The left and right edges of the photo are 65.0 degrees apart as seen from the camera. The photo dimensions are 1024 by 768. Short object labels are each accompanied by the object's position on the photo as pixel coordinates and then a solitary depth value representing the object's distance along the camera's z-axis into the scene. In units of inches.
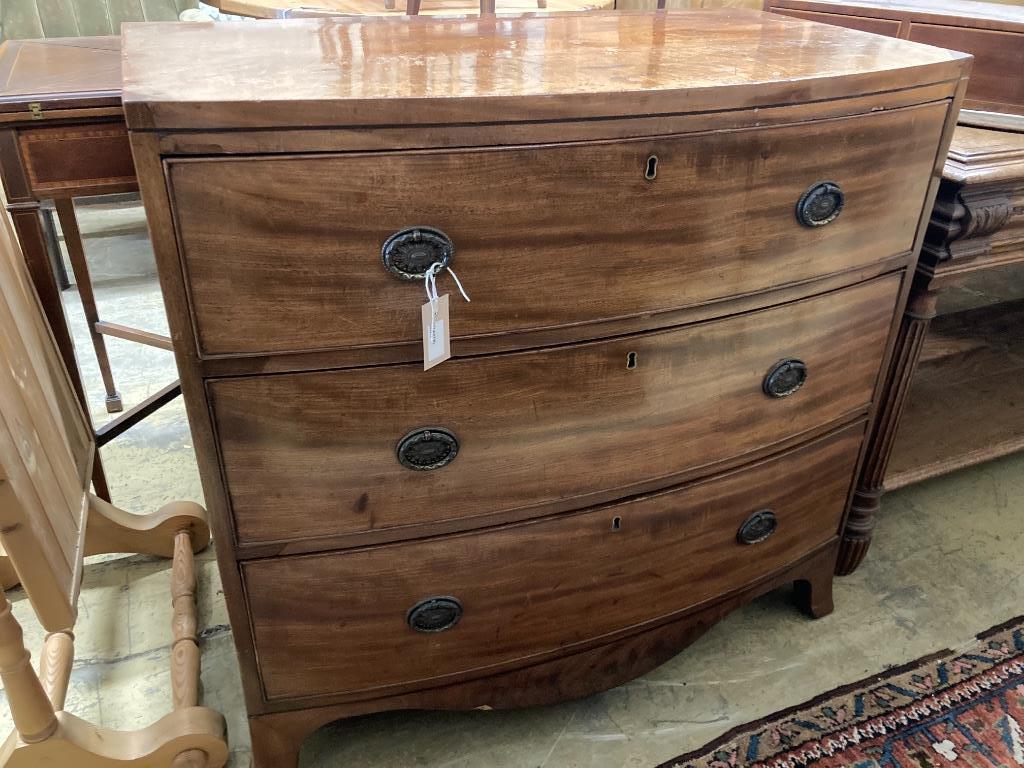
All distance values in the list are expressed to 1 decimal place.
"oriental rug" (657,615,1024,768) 53.8
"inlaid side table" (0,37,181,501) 50.2
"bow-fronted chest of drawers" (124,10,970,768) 33.3
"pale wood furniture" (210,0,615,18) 93.3
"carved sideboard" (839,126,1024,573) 51.5
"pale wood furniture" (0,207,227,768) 41.3
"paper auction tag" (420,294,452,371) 36.2
